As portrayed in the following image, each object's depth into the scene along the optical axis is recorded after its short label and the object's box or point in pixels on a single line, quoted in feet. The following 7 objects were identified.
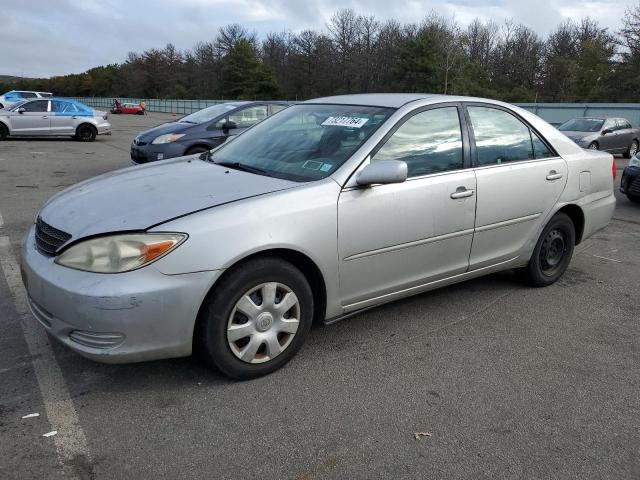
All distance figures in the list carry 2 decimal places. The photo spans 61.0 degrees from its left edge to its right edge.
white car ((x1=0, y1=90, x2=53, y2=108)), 99.29
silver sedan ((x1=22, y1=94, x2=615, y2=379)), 8.77
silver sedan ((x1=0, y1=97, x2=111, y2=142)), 59.57
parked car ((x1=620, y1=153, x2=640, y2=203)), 29.16
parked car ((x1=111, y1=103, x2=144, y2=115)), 187.01
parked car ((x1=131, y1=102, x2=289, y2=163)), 30.32
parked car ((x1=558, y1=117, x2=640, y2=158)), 55.21
